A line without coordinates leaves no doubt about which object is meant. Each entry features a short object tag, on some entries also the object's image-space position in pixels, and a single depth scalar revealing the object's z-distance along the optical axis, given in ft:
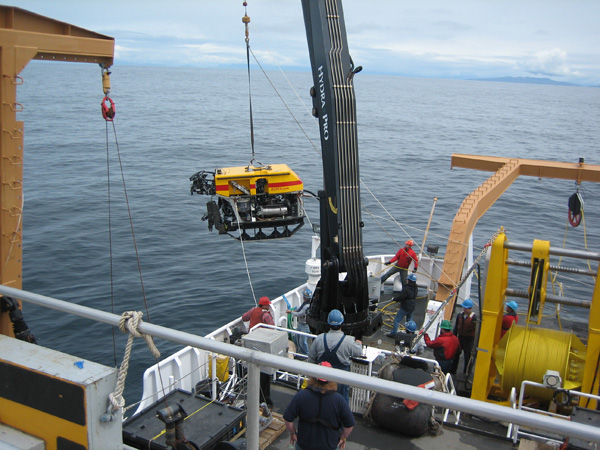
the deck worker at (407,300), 40.24
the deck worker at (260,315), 32.73
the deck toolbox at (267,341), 23.12
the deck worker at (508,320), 33.19
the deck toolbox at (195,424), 19.35
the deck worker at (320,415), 15.26
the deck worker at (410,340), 28.94
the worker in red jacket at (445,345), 31.58
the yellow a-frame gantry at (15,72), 19.89
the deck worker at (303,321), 36.78
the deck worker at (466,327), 34.32
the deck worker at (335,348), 23.13
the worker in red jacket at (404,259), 46.60
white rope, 11.47
